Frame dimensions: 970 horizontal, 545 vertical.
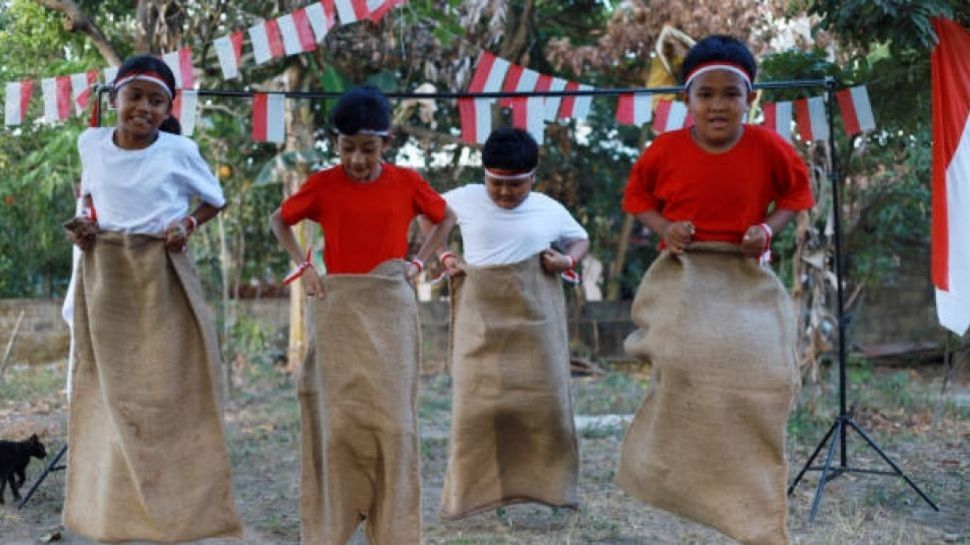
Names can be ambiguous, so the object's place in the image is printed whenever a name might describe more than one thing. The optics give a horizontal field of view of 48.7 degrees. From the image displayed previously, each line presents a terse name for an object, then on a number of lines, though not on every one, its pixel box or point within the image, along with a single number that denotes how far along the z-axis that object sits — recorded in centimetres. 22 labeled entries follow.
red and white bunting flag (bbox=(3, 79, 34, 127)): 594
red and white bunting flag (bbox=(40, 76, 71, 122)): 597
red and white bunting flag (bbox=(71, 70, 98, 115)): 598
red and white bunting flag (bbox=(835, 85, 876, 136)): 562
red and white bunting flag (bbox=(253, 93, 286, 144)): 586
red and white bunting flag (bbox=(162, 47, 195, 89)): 596
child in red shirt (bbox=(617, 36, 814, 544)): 362
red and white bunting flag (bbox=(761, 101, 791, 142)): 583
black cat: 518
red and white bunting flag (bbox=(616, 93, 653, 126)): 591
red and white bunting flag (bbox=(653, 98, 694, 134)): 596
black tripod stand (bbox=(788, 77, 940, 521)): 511
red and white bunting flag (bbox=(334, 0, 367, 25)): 593
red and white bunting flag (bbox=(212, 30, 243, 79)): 606
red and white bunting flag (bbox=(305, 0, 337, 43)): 603
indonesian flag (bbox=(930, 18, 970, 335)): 511
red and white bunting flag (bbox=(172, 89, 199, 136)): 573
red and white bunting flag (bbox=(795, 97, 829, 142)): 579
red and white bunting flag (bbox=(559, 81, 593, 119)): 591
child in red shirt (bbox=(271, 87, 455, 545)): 379
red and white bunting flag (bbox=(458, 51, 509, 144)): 598
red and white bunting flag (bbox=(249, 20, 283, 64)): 602
